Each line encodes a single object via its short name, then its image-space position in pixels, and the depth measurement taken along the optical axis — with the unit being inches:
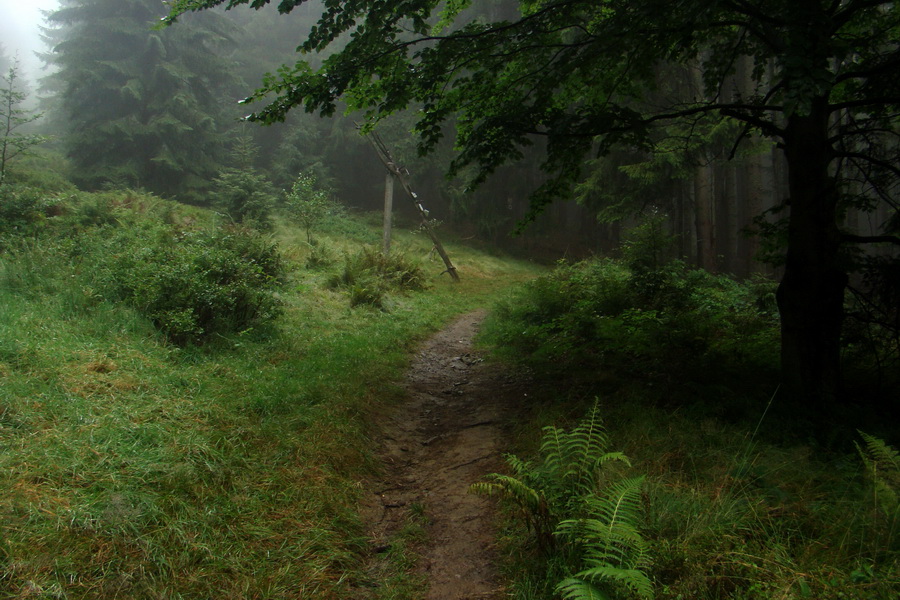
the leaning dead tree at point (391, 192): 668.1
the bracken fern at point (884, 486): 86.2
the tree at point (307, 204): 663.8
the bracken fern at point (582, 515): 81.5
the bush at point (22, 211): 309.2
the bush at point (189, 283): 228.4
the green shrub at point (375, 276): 418.3
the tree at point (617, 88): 165.2
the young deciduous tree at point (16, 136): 398.5
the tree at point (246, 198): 681.0
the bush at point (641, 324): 225.9
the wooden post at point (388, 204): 665.6
